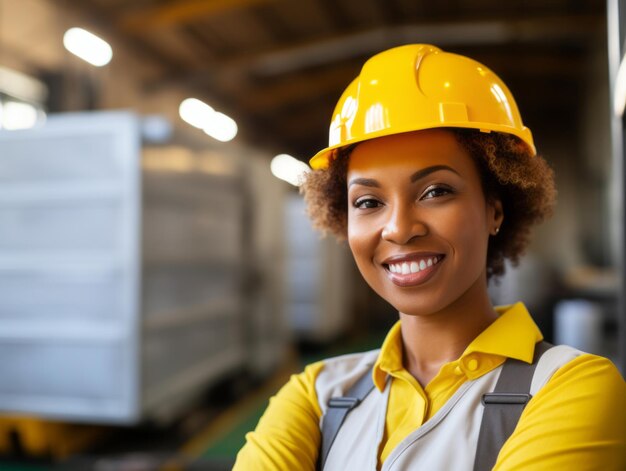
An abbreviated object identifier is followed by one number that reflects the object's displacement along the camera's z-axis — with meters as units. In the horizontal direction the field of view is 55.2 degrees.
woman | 1.24
